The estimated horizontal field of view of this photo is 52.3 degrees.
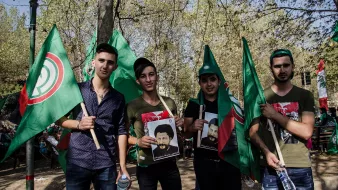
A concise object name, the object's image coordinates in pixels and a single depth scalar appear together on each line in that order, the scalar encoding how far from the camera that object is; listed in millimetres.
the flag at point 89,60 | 4973
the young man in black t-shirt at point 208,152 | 3109
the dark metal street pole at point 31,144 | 3898
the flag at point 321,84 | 10185
